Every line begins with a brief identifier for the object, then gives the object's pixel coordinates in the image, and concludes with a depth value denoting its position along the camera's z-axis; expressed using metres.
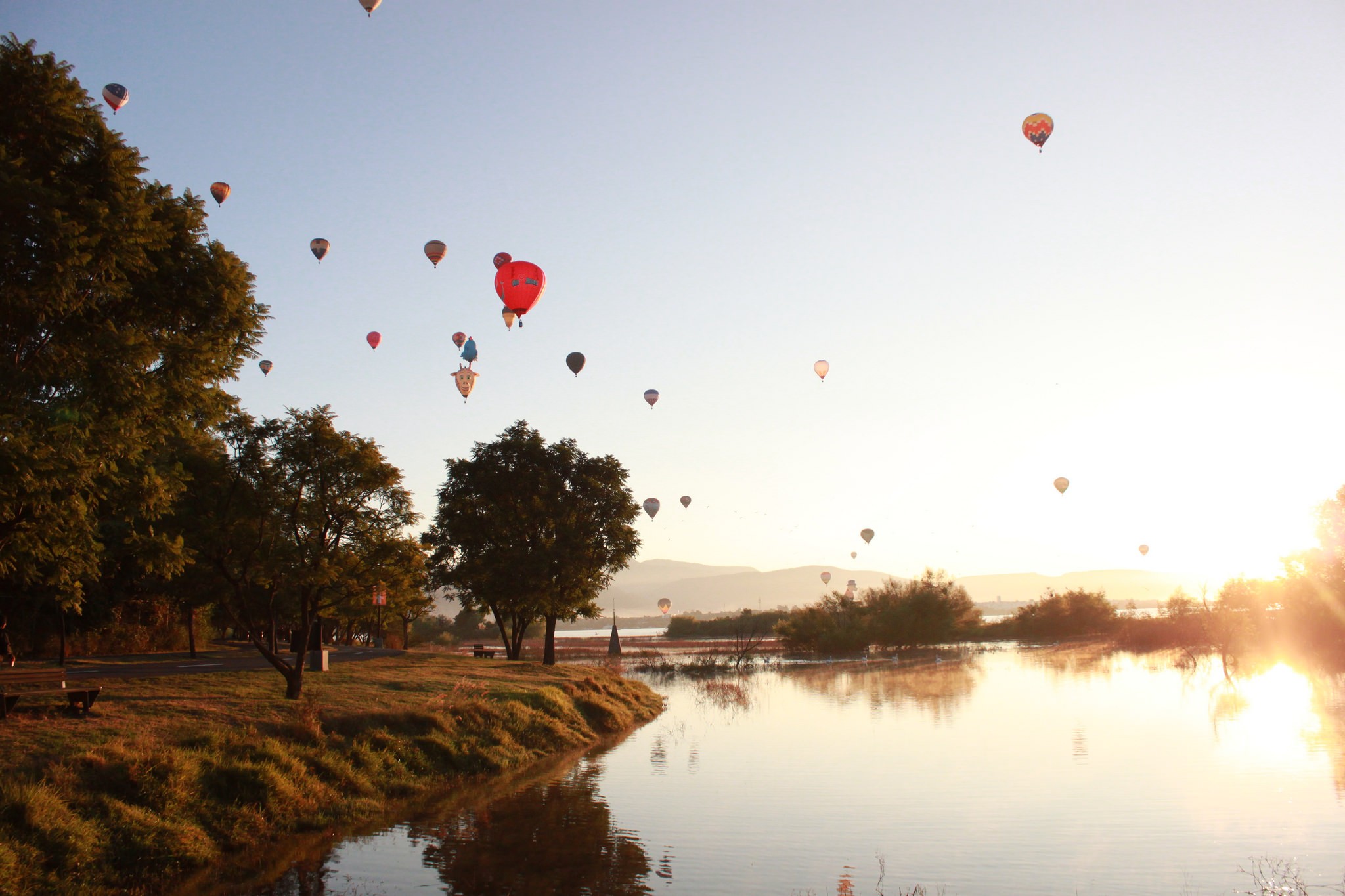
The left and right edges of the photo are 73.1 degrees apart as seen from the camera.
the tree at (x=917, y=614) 82.25
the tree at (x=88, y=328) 15.15
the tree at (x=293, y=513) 23.59
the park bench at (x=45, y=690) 18.17
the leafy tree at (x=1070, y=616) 94.44
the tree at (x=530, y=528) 45.09
